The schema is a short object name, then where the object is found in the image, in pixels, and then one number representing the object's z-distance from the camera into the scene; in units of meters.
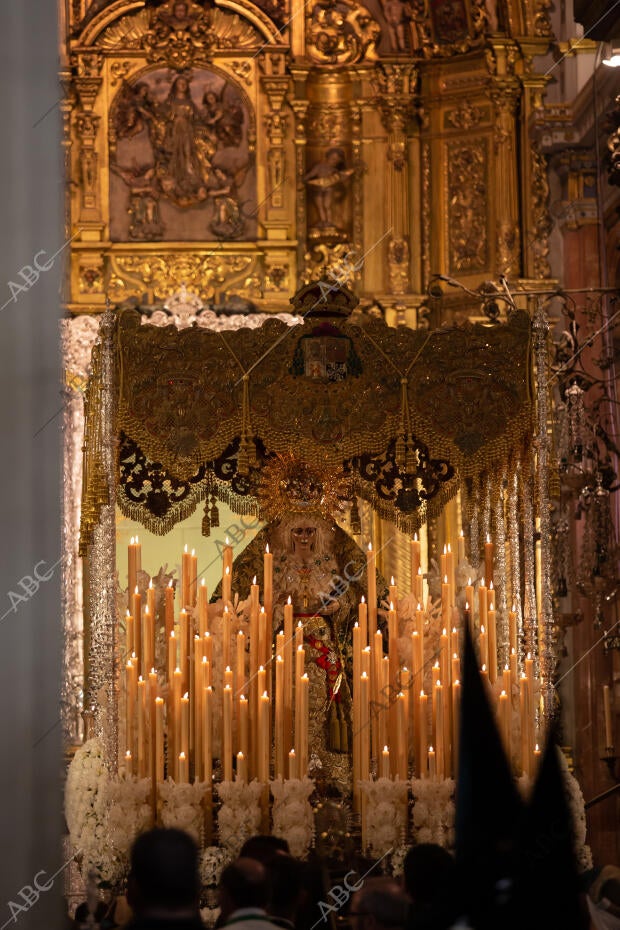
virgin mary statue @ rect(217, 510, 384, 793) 9.58
